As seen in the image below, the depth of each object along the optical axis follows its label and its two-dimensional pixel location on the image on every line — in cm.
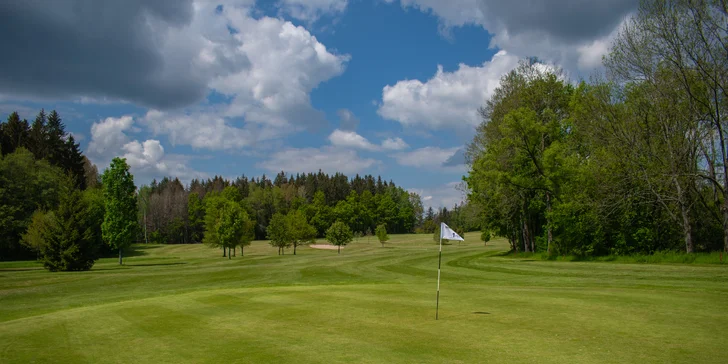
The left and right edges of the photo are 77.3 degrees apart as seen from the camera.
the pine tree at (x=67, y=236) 4006
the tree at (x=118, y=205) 4712
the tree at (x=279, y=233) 6731
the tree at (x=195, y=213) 12875
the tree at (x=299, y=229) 6838
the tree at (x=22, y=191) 6302
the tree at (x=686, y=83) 2978
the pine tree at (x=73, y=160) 8322
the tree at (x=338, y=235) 6900
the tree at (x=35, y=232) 5059
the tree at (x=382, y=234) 9063
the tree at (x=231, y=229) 6138
